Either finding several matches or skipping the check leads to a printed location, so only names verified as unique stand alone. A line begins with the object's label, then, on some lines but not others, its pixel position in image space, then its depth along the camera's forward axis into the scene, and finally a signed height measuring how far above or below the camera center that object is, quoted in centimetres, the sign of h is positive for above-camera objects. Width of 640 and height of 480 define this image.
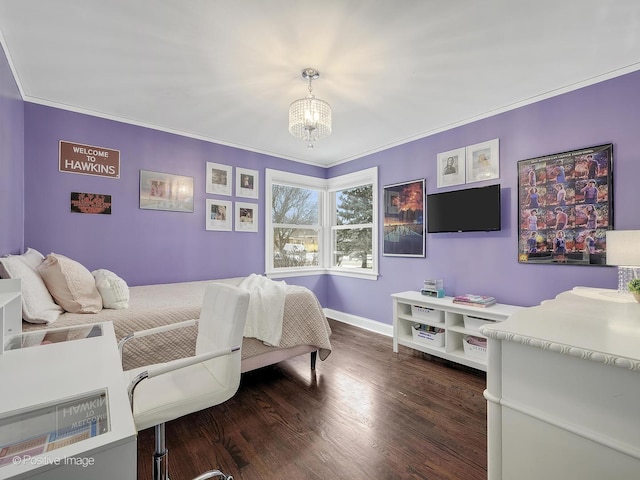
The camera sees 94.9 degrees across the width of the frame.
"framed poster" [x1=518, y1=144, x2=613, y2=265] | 231 +30
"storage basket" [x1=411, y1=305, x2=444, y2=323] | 301 -76
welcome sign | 284 +80
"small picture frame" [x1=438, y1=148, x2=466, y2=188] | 318 +82
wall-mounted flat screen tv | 286 +33
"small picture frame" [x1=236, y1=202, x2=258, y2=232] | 396 +32
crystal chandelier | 225 +97
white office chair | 121 -68
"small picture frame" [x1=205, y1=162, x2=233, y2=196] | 371 +79
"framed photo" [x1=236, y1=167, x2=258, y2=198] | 395 +78
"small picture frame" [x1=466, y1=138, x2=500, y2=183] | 292 +83
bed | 188 -60
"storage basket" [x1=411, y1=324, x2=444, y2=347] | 298 -98
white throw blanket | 237 -63
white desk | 58 -46
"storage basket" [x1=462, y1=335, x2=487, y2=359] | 266 -99
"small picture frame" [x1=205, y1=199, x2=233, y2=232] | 371 +33
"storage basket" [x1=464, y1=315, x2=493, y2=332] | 270 -75
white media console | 266 -82
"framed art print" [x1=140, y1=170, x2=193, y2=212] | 327 +56
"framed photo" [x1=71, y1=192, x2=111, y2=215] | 288 +37
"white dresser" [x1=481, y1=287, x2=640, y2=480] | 72 -44
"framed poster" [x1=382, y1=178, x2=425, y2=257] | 357 +28
